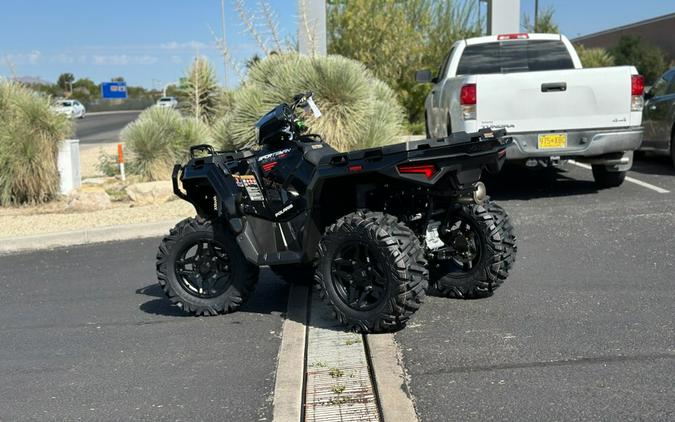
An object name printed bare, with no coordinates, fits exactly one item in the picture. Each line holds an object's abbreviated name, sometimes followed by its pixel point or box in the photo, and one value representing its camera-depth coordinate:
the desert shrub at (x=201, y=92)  16.48
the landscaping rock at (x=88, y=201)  11.48
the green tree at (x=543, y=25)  31.16
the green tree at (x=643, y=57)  48.82
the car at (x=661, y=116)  12.25
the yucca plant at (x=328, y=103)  12.55
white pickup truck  9.49
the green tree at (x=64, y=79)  90.88
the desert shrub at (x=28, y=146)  11.87
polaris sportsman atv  4.91
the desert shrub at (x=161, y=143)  14.01
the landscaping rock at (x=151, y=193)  11.73
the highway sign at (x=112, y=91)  75.07
